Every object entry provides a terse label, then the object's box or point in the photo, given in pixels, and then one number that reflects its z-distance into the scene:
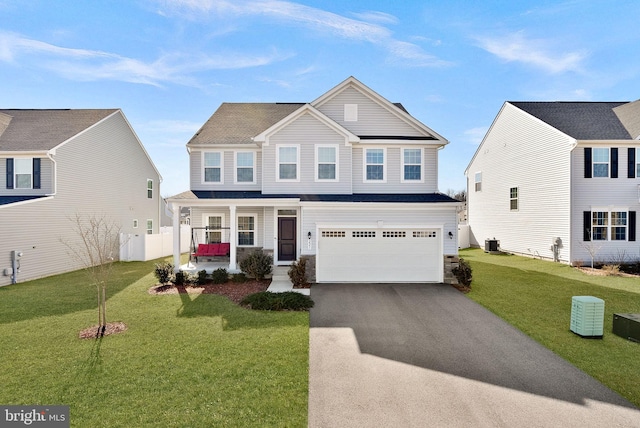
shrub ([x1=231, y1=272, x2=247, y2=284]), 11.80
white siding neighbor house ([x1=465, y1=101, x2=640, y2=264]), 15.55
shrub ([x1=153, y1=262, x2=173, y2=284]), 11.12
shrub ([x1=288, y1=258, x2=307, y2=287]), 11.28
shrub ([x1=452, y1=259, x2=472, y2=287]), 11.26
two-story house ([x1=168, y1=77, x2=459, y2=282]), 11.87
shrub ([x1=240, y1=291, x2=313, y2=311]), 8.55
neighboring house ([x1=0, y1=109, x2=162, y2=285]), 12.44
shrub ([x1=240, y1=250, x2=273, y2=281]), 11.92
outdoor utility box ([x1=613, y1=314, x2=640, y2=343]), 6.52
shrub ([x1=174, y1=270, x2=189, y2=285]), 11.27
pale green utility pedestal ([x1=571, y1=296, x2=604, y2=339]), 6.63
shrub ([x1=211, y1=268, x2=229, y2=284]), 11.64
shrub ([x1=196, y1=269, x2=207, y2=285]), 11.45
